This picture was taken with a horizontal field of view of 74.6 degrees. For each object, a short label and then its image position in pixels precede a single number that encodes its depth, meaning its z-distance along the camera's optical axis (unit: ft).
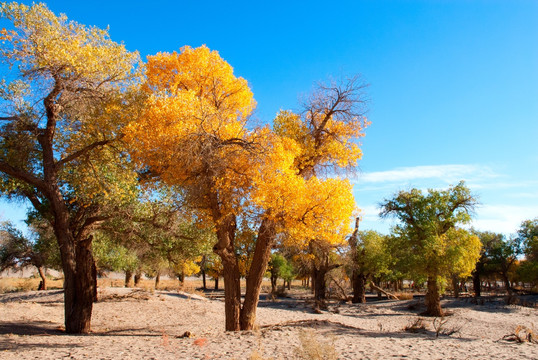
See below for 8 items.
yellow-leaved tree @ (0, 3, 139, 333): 34.32
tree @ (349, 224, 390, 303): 105.60
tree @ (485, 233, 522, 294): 130.41
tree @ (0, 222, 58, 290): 94.12
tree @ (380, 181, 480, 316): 69.67
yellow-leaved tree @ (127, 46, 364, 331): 30.83
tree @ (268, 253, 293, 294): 171.38
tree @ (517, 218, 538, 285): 112.78
